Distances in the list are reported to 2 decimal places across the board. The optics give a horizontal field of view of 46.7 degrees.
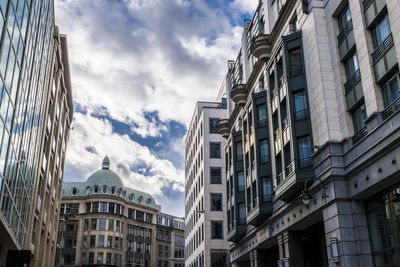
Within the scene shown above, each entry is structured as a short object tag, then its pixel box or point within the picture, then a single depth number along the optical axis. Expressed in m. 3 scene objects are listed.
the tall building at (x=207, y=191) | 63.88
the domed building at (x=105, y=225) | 101.62
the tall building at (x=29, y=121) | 22.14
